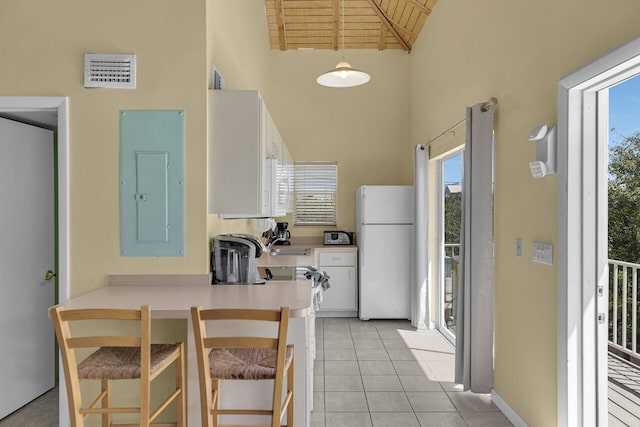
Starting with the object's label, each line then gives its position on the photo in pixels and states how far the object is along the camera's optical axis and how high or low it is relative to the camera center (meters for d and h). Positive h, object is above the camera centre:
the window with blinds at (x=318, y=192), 6.02 +0.25
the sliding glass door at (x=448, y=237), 4.40 -0.28
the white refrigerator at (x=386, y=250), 5.27 -0.47
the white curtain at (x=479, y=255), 3.07 -0.31
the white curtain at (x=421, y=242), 4.99 -0.35
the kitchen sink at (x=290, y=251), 5.06 -0.48
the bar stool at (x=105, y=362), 1.76 -0.65
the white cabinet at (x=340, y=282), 5.45 -0.88
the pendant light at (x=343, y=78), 4.32 +1.32
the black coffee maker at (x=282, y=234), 5.69 -0.30
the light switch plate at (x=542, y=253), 2.35 -0.23
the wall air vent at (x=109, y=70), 2.50 +0.79
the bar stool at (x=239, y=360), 1.78 -0.67
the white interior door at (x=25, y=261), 2.79 -0.34
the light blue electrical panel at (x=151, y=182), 2.54 +0.17
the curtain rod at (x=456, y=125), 3.07 +0.74
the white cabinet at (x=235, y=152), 2.58 +0.34
